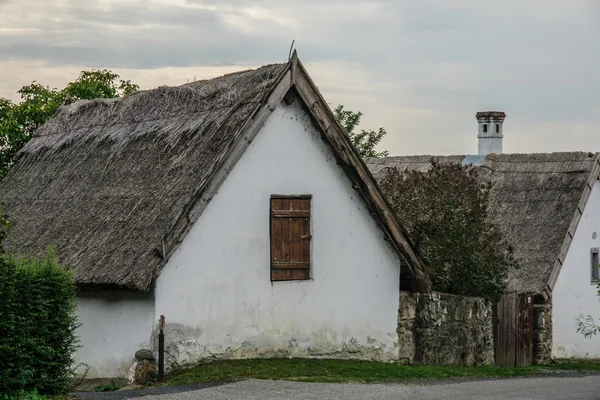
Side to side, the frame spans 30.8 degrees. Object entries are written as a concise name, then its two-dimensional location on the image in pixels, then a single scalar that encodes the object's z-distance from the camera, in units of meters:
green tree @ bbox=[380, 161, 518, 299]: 24.72
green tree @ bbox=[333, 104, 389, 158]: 42.88
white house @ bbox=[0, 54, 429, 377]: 17.69
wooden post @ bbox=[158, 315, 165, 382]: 17.03
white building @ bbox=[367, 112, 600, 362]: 29.73
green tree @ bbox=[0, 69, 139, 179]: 28.56
